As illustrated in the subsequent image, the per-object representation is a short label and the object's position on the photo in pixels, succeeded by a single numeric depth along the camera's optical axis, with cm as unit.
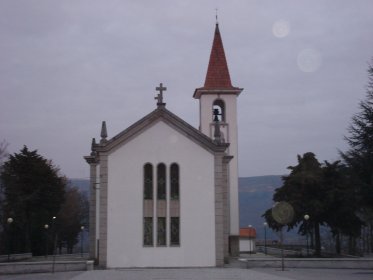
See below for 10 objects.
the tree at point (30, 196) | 5619
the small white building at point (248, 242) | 6162
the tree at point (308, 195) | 4665
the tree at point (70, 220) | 7431
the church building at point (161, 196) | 3344
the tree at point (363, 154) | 3350
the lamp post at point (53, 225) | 6078
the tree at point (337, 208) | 4609
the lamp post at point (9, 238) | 5487
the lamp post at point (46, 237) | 5854
